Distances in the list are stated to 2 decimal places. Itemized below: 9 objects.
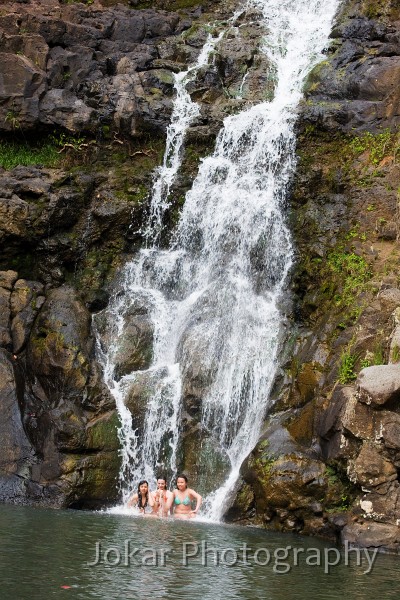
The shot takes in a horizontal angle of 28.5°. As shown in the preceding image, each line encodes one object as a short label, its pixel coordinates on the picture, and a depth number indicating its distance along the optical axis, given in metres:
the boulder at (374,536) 12.32
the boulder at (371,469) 12.95
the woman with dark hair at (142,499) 15.20
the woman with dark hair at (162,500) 14.95
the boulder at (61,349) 17.70
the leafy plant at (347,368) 14.80
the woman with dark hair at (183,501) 14.98
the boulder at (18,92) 22.70
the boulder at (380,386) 12.95
